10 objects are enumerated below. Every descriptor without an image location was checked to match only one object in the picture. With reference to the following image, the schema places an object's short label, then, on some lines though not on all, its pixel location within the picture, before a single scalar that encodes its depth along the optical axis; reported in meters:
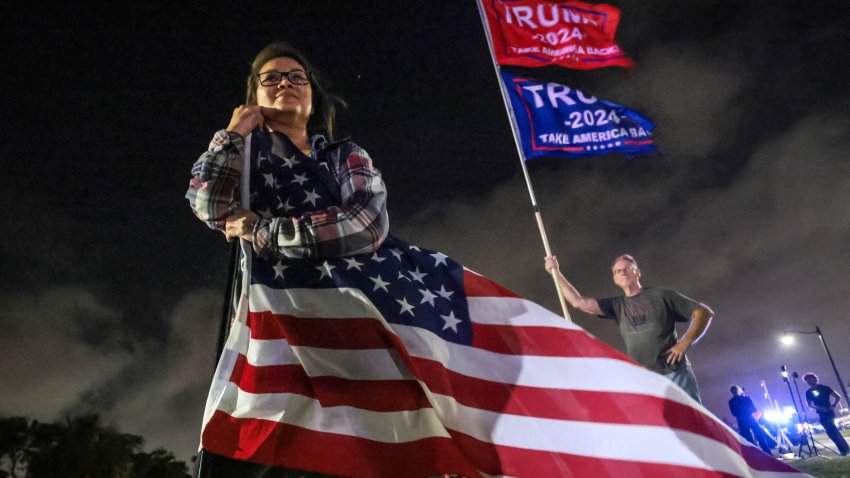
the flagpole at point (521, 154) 5.85
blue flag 8.07
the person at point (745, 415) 12.13
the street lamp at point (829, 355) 22.05
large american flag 1.96
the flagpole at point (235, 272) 2.10
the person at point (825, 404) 11.12
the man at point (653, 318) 5.88
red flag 8.83
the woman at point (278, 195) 2.02
